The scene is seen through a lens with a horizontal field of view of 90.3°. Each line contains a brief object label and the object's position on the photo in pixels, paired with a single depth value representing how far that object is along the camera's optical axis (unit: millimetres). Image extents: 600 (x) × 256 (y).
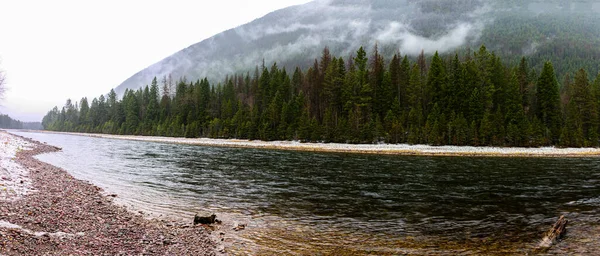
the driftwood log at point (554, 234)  10367
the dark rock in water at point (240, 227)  11812
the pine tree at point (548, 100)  72962
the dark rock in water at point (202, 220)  12312
